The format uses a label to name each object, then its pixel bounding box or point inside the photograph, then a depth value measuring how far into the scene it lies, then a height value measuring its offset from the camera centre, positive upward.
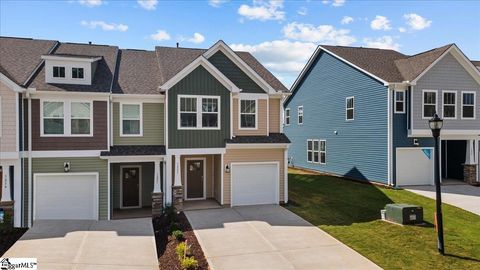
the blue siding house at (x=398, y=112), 20.59 +1.47
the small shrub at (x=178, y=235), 12.27 -3.55
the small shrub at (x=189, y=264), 9.78 -3.67
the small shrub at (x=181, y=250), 10.60 -3.61
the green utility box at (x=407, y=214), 13.59 -3.12
